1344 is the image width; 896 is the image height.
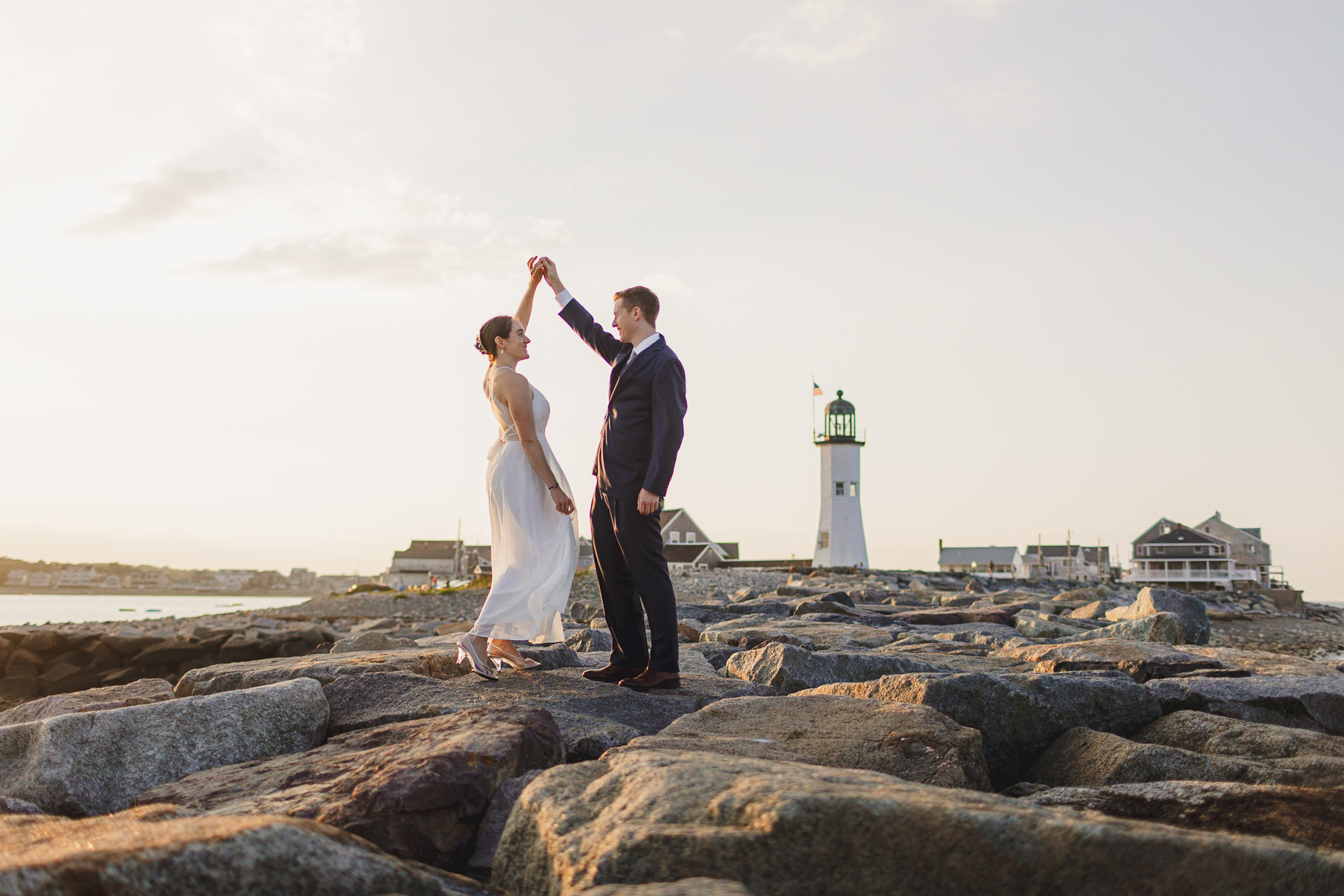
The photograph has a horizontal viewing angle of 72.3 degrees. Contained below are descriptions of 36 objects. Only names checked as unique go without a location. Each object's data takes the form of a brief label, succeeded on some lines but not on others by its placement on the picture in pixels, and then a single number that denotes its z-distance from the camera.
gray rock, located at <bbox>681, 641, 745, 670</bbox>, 5.80
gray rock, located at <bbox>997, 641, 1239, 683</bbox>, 4.57
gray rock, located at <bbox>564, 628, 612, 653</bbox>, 6.80
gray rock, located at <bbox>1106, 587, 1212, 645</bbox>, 8.20
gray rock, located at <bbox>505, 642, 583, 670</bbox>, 4.95
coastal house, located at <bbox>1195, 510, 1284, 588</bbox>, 73.69
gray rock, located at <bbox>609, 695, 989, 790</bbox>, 2.79
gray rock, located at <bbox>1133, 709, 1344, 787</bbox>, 2.86
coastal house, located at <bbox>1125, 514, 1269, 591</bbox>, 60.97
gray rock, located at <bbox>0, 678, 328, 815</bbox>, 3.05
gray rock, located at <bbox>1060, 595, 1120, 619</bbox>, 10.32
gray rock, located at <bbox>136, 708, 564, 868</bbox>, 2.38
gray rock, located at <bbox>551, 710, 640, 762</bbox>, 3.11
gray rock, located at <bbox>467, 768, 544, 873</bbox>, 2.44
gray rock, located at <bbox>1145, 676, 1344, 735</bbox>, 3.87
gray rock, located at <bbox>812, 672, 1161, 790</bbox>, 3.45
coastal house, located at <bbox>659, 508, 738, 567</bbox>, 53.78
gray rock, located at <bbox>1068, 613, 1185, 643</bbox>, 7.04
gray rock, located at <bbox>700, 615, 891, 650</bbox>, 6.46
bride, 4.73
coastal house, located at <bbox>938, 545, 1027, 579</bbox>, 68.00
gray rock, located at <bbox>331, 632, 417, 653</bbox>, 7.01
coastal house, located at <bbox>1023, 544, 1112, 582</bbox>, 70.88
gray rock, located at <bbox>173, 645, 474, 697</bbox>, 4.25
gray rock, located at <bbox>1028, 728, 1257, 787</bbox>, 2.91
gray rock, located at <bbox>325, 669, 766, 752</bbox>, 3.56
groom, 4.39
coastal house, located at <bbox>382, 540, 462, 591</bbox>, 67.00
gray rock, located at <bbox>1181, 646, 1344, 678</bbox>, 4.60
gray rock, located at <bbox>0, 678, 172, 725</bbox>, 4.33
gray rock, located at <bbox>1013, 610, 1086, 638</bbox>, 7.90
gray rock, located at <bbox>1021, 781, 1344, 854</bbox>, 2.24
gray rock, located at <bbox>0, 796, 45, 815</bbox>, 2.59
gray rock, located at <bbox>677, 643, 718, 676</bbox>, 5.05
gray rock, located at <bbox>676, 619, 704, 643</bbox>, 7.75
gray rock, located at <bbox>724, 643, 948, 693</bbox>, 4.65
